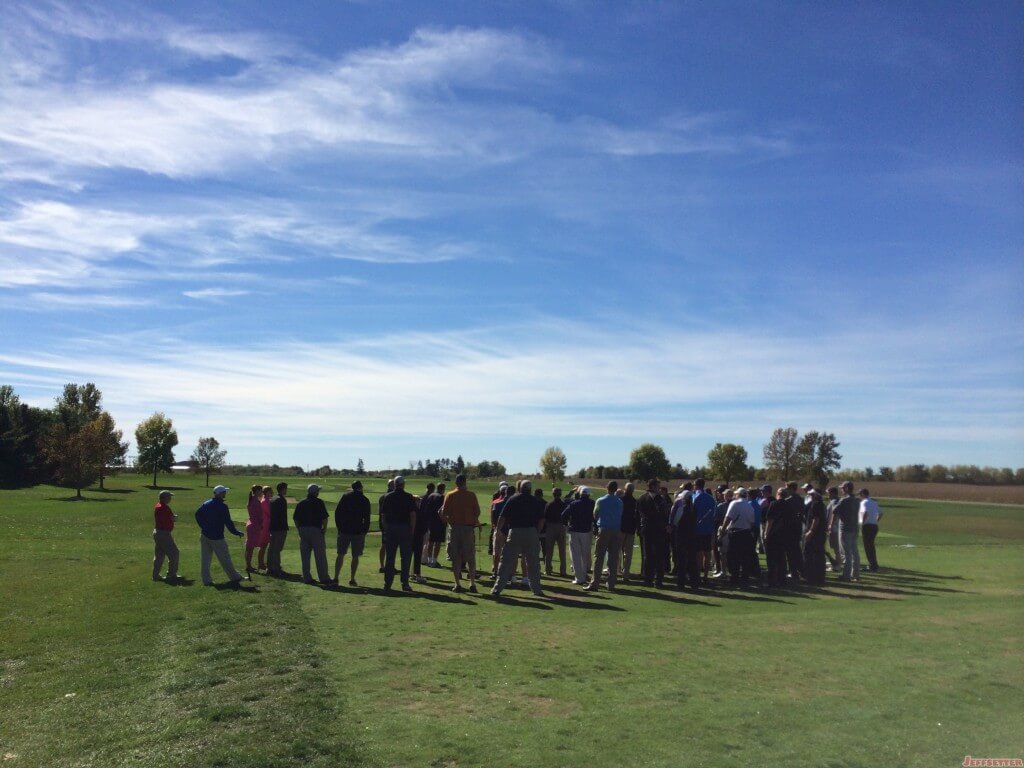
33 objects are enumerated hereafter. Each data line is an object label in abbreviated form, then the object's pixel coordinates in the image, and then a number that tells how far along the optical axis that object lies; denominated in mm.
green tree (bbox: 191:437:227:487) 94125
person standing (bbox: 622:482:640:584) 15945
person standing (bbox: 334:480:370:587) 15102
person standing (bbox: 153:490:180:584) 15461
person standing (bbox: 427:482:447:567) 18438
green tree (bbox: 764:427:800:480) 79188
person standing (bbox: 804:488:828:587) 16688
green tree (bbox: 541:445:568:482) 114812
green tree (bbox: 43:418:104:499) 61375
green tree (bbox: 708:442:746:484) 84000
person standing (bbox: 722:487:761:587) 16188
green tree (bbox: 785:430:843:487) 75625
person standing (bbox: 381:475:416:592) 14492
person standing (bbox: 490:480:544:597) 14281
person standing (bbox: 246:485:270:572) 16766
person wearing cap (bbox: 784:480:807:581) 16125
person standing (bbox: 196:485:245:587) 14750
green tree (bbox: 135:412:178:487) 87938
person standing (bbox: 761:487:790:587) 16016
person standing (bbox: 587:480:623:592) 15203
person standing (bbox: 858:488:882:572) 18594
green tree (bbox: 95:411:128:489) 64500
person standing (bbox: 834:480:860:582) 17250
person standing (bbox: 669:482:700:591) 15719
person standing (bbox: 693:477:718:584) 15984
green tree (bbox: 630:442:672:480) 95125
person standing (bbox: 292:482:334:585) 15188
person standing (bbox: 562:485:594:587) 16172
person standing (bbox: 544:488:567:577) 17797
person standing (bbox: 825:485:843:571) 18297
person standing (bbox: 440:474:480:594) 14711
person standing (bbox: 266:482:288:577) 16328
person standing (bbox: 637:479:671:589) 15930
